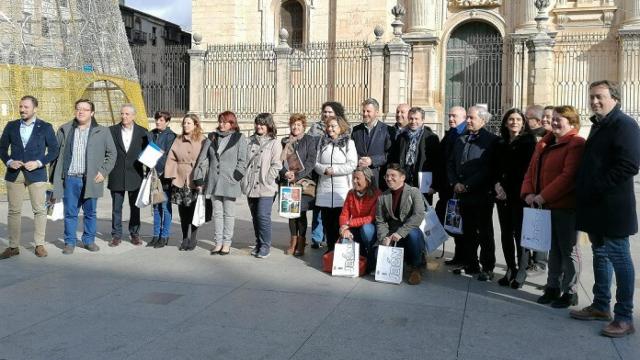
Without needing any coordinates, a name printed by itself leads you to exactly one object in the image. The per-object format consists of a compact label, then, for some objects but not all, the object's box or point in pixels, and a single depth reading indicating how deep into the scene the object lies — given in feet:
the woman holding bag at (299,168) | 27.02
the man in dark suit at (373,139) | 26.53
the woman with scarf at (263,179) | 26.71
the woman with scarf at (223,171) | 26.96
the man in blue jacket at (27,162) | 26.00
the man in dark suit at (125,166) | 29.07
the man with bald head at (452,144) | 24.81
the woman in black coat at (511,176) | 22.76
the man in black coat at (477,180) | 23.06
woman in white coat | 25.96
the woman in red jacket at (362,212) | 23.89
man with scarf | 25.66
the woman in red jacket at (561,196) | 19.39
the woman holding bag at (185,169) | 28.12
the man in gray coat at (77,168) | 27.30
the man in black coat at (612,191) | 17.08
